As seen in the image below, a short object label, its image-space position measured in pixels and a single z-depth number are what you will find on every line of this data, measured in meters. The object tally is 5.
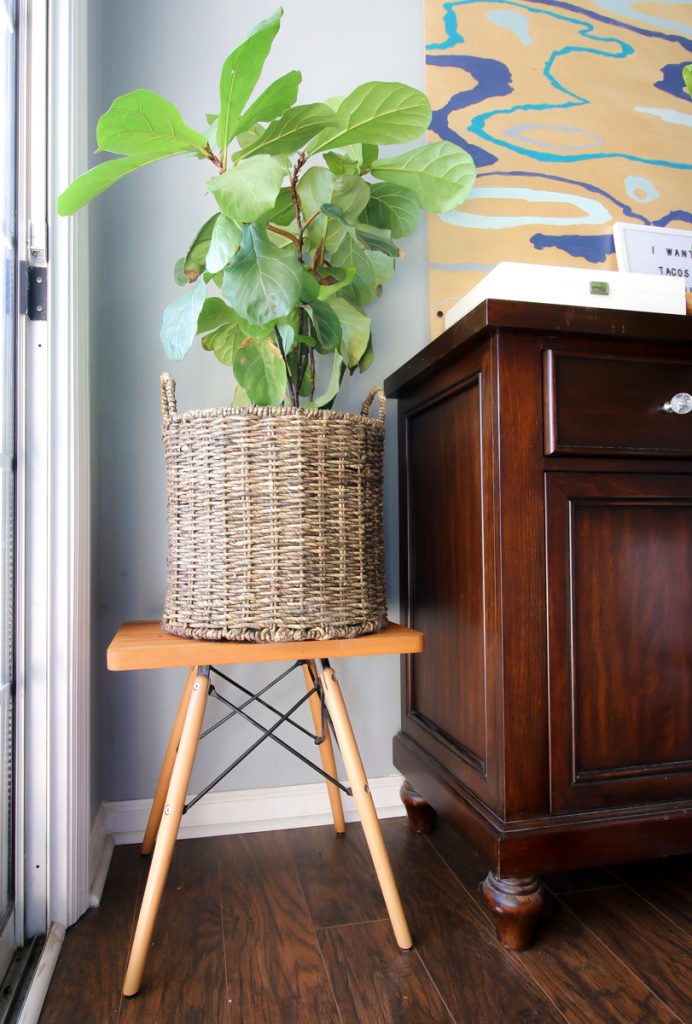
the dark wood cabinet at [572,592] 0.88
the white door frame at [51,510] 0.92
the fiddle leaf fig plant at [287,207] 0.81
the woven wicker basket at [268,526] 0.90
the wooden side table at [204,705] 0.82
